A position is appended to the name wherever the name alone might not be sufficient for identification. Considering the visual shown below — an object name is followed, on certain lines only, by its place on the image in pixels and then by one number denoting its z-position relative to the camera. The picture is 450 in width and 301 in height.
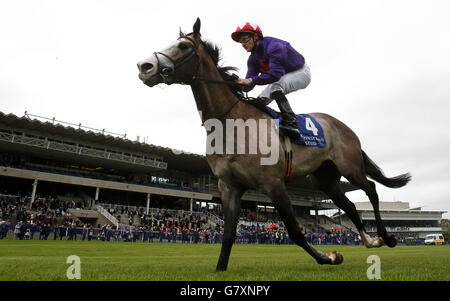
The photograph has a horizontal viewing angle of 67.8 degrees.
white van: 38.39
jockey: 4.60
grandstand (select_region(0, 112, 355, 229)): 35.72
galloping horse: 4.04
